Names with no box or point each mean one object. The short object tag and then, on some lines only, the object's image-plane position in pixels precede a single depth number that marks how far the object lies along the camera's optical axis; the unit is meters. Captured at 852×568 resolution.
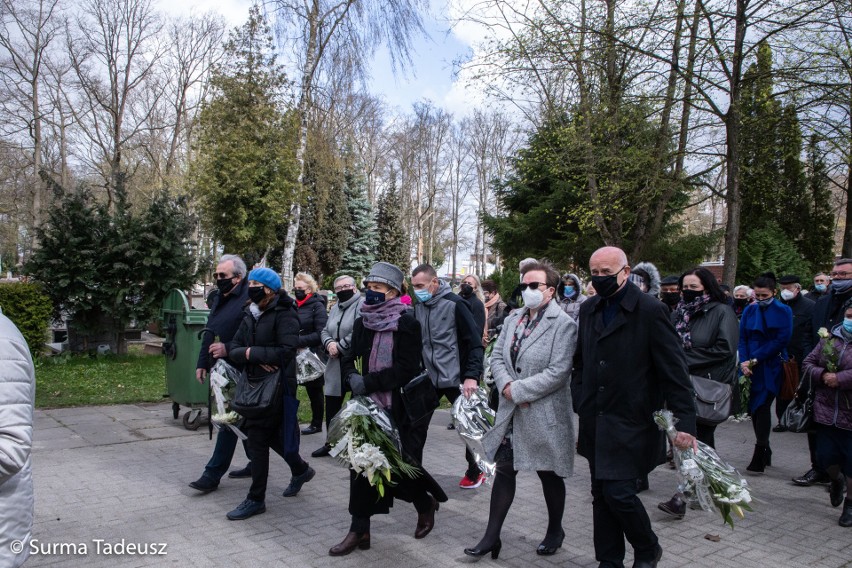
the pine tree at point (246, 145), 18.62
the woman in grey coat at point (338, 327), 7.11
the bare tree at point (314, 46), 19.42
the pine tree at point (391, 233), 52.50
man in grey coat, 5.94
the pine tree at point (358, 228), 48.94
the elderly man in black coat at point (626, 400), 3.77
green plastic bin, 8.12
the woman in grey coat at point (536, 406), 4.24
